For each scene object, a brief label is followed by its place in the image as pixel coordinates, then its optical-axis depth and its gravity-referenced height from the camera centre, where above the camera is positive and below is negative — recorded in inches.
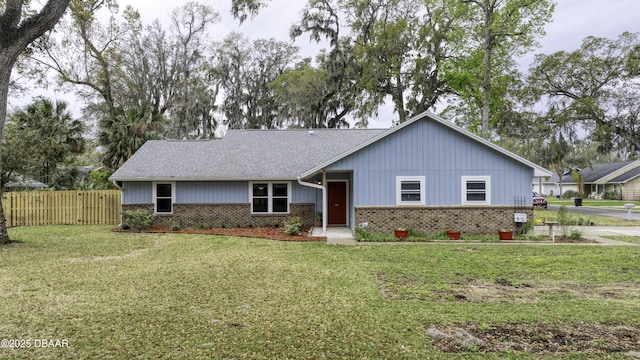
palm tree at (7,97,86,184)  820.0 +141.2
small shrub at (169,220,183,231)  577.8 -65.4
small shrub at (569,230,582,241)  480.7 -67.5
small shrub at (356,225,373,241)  481.1 -65.8
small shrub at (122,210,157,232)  574.2 -55.4
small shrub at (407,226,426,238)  497.1 -66.8
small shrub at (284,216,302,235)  516.7 -61.7
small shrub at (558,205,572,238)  545.0 -51.5
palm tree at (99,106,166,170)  838.5 +128.8
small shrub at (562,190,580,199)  1972.9 -42.6
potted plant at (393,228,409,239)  481.5 -64.8
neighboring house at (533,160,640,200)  1671.8 +34.5
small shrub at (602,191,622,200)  1697.6 -43.4
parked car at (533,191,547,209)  1138.7 -50.8
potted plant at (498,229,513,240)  471.5 -64.9
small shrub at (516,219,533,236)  504.4 -60.3
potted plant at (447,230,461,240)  481.4 -67.2
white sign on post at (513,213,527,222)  493.4 -43.4
